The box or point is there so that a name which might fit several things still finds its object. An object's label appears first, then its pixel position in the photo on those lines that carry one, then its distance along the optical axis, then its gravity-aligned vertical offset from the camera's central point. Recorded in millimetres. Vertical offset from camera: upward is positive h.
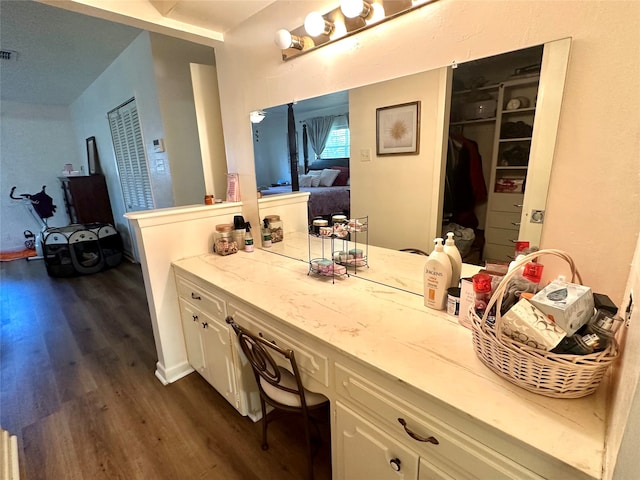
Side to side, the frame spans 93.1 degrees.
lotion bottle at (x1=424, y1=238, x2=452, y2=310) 1073 -388
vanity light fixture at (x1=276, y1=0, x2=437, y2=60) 1122 +591
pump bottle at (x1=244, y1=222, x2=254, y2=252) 1976 -443
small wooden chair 1162 -856
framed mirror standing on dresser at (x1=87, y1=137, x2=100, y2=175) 5062 +347
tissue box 651 -308
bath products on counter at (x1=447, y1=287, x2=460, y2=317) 1039 -457
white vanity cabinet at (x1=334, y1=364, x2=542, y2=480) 706 -722
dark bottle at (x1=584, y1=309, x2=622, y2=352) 647 -358
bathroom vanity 640 -540
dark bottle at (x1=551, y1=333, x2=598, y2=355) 645 -385
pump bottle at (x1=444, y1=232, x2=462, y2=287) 1095 -329
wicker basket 632 -436
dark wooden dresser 4770 -333
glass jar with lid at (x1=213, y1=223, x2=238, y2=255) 1943 -431
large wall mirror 926 +43
